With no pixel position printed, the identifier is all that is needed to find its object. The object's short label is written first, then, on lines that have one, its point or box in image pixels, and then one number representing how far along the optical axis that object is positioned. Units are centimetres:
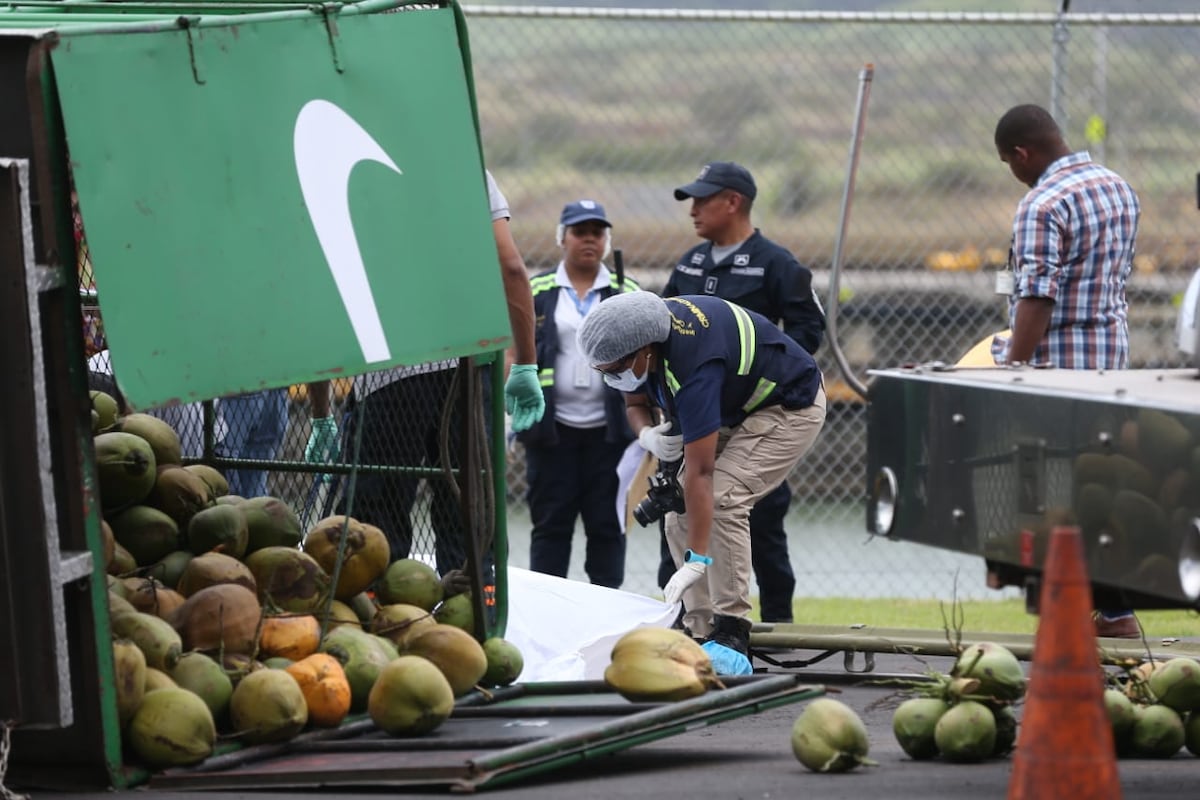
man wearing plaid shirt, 1449
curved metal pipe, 1677
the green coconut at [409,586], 1170
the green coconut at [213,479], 1168
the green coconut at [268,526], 1153
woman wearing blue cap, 1712
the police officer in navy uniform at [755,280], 1617
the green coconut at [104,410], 1164
